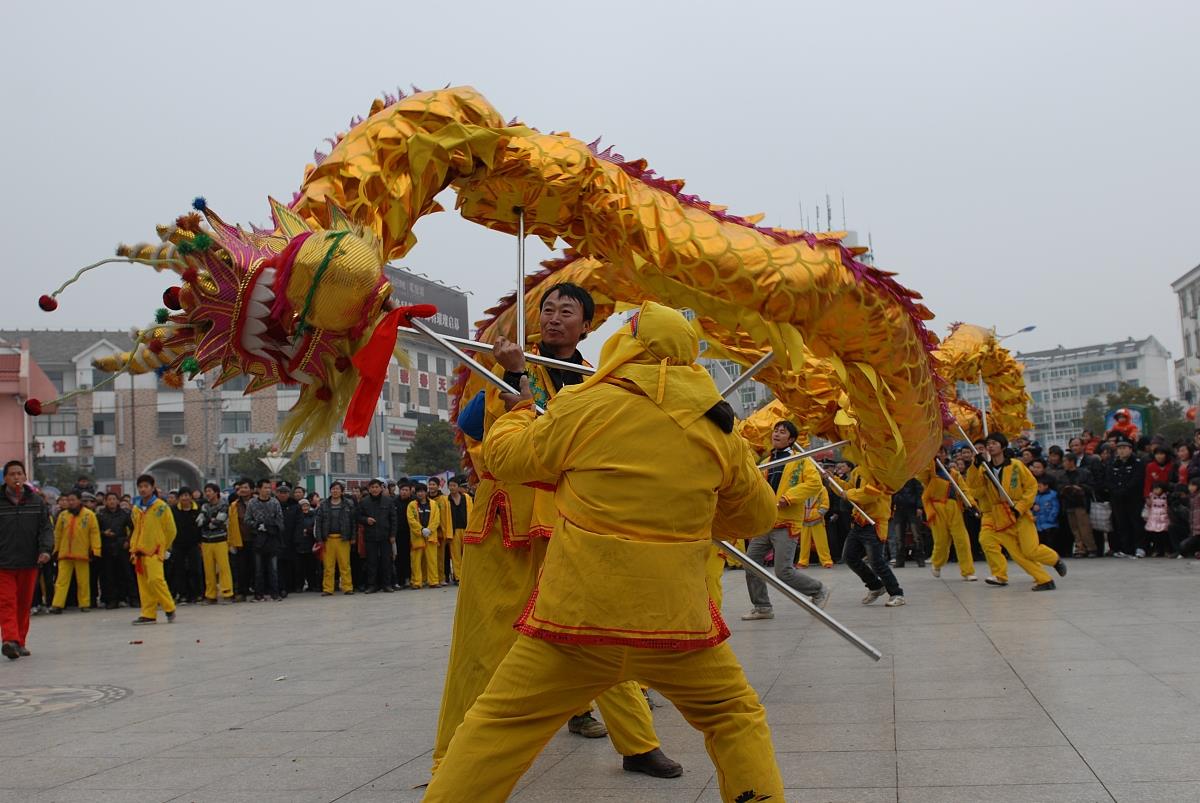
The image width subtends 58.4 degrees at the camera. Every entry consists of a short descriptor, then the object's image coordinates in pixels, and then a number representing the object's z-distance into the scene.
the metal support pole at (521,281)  3.79
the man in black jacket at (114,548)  13.54
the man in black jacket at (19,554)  7.93
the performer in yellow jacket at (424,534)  14.30
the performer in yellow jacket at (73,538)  12.97
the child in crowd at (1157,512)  12.88
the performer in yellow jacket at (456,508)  14.59
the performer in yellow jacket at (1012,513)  9.81
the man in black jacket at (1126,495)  13.34
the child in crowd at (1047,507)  13.88
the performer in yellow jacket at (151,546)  10.91
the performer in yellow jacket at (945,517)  11.55
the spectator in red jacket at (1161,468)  12.88
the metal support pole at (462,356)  3.32
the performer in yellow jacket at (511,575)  3.57
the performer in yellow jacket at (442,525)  14.61
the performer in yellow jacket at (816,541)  14.41
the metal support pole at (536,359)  3.60
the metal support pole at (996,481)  9.61
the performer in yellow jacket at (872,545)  9.28
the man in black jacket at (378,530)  14.01
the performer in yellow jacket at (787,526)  8.09
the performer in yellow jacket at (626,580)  2.60
